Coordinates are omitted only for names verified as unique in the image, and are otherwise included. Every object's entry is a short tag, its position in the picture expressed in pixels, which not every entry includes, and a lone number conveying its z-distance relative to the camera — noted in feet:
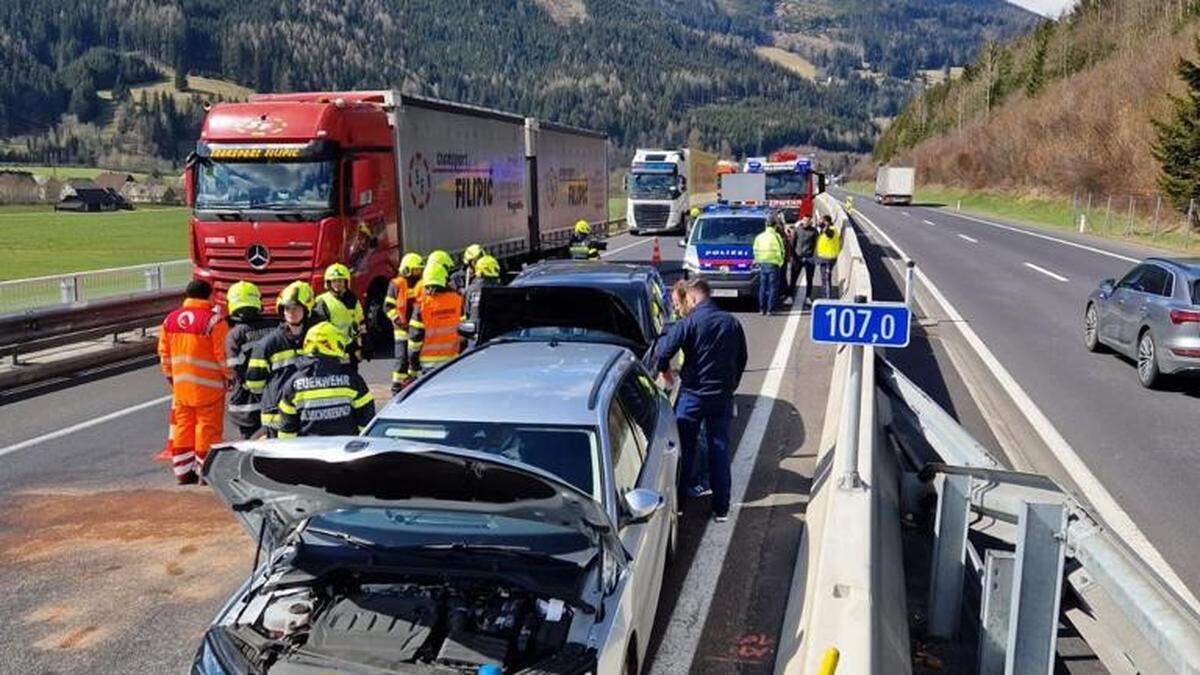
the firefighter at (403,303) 33.40
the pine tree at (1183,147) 122.52
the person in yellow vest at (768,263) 53.62
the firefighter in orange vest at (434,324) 30.78
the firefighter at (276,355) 22.94
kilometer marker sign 19.58
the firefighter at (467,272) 44.91
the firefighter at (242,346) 24.88
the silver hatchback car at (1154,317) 34.40
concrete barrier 12.39
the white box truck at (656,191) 123.85
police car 57.36
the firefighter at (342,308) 28.96
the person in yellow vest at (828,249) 59.82
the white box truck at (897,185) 245.86
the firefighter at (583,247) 60.23
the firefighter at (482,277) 38.52
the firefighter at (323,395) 20.85
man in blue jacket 22.34
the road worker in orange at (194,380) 25.43
